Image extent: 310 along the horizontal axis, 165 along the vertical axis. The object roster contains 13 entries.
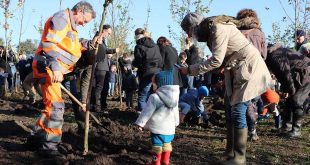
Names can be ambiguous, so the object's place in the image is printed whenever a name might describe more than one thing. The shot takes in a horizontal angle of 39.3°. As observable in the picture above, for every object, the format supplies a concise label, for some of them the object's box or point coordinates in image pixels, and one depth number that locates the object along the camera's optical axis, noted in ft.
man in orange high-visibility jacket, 16.28
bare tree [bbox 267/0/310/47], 40.19
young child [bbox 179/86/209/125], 27.17
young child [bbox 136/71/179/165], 15.29
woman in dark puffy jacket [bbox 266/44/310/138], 22.35
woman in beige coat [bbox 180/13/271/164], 15.28
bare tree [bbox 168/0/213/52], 66.64
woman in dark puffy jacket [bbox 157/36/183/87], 29.94
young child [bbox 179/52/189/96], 38.02
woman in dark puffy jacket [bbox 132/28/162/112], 28.32
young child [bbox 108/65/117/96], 48.91
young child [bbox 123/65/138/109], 37.61
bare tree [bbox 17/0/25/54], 55.11
